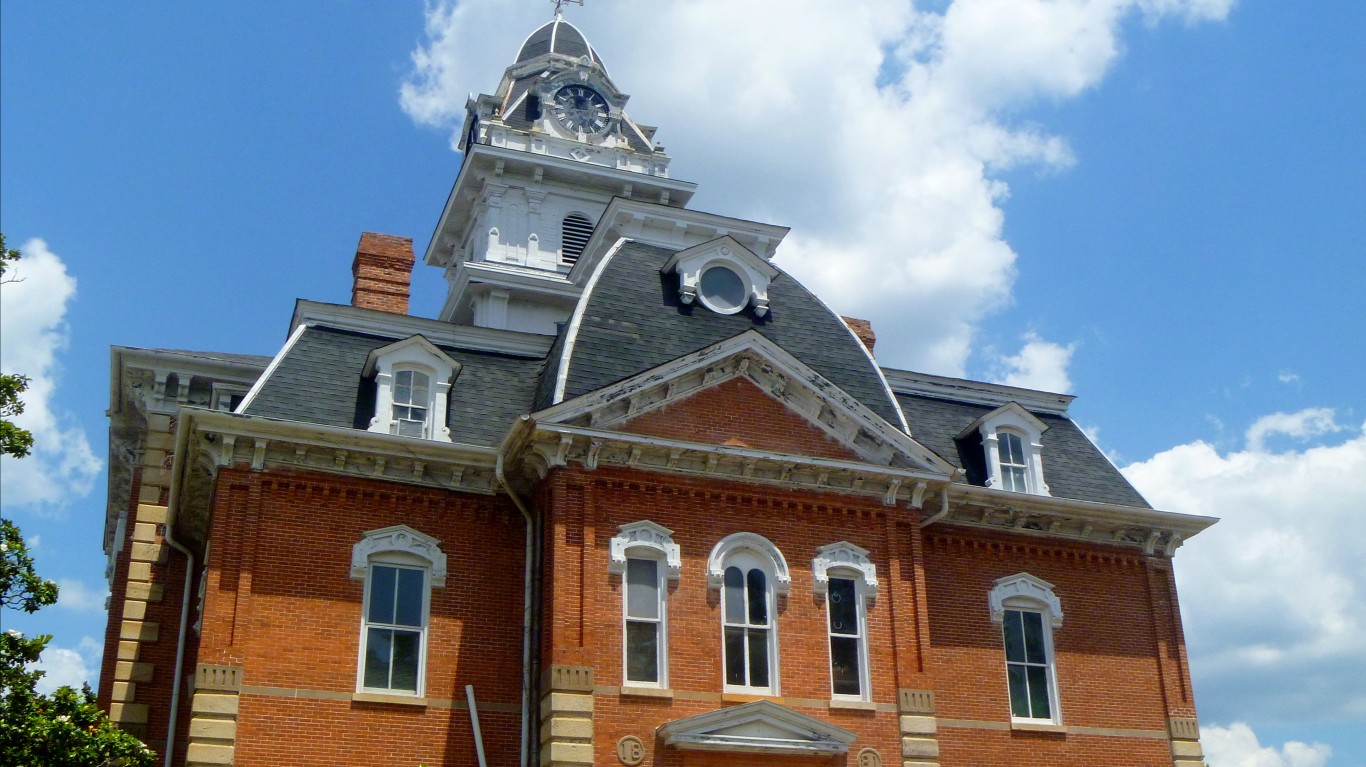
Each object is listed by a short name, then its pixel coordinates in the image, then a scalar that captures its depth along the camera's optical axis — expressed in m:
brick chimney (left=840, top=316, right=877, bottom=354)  29.58
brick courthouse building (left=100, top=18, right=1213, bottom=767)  19.47
